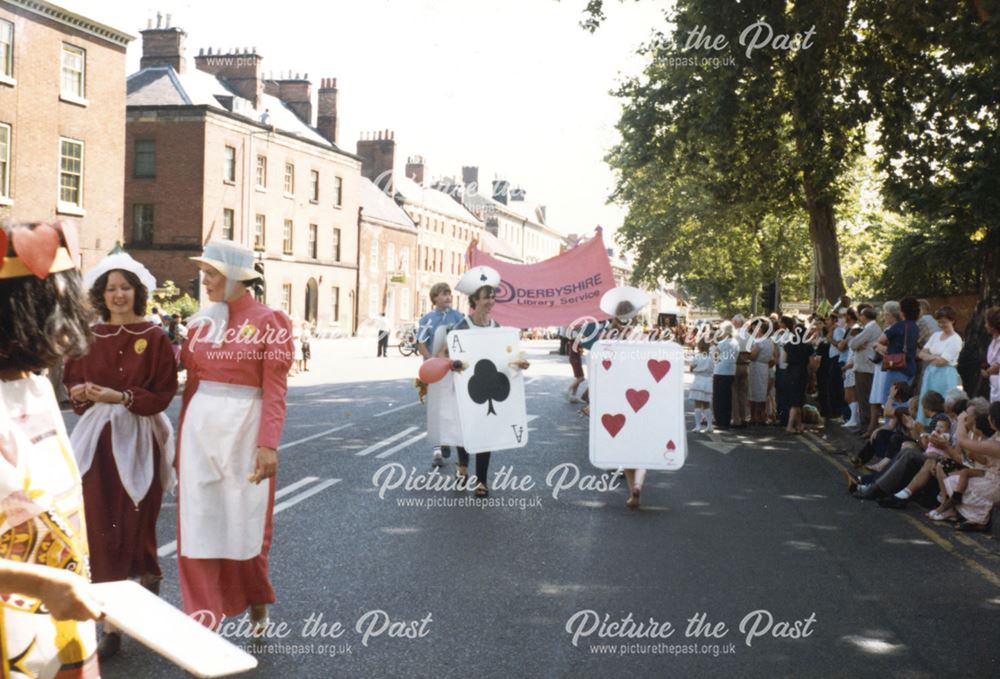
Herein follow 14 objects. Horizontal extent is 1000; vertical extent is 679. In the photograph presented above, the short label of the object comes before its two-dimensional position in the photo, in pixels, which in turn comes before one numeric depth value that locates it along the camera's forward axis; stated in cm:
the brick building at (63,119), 2745
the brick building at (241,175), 4675
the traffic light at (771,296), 2779
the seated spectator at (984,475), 877
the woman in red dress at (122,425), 500
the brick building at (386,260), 6531
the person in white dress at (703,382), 1680
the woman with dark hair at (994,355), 1098
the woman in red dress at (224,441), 489
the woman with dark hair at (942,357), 1238
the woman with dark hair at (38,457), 224
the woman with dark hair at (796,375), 1688
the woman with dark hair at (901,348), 1404
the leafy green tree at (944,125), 1355
